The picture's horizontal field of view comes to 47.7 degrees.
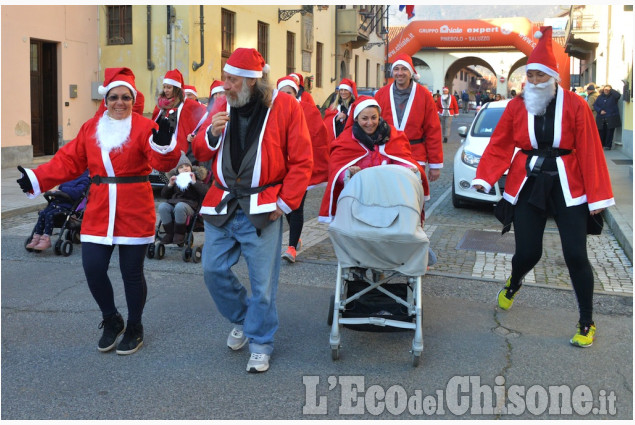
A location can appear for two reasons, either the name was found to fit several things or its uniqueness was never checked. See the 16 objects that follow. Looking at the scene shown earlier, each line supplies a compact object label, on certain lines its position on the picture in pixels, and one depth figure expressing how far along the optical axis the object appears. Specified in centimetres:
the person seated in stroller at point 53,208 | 766
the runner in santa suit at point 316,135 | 778
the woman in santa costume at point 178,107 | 731
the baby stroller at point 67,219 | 759
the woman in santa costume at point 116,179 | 450
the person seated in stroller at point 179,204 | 728
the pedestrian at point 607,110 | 2112
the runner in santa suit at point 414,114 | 688
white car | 1040
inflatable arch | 3625
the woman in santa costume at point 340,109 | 938
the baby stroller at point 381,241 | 438
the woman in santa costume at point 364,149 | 539
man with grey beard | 427
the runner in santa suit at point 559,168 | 475
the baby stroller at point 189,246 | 730
